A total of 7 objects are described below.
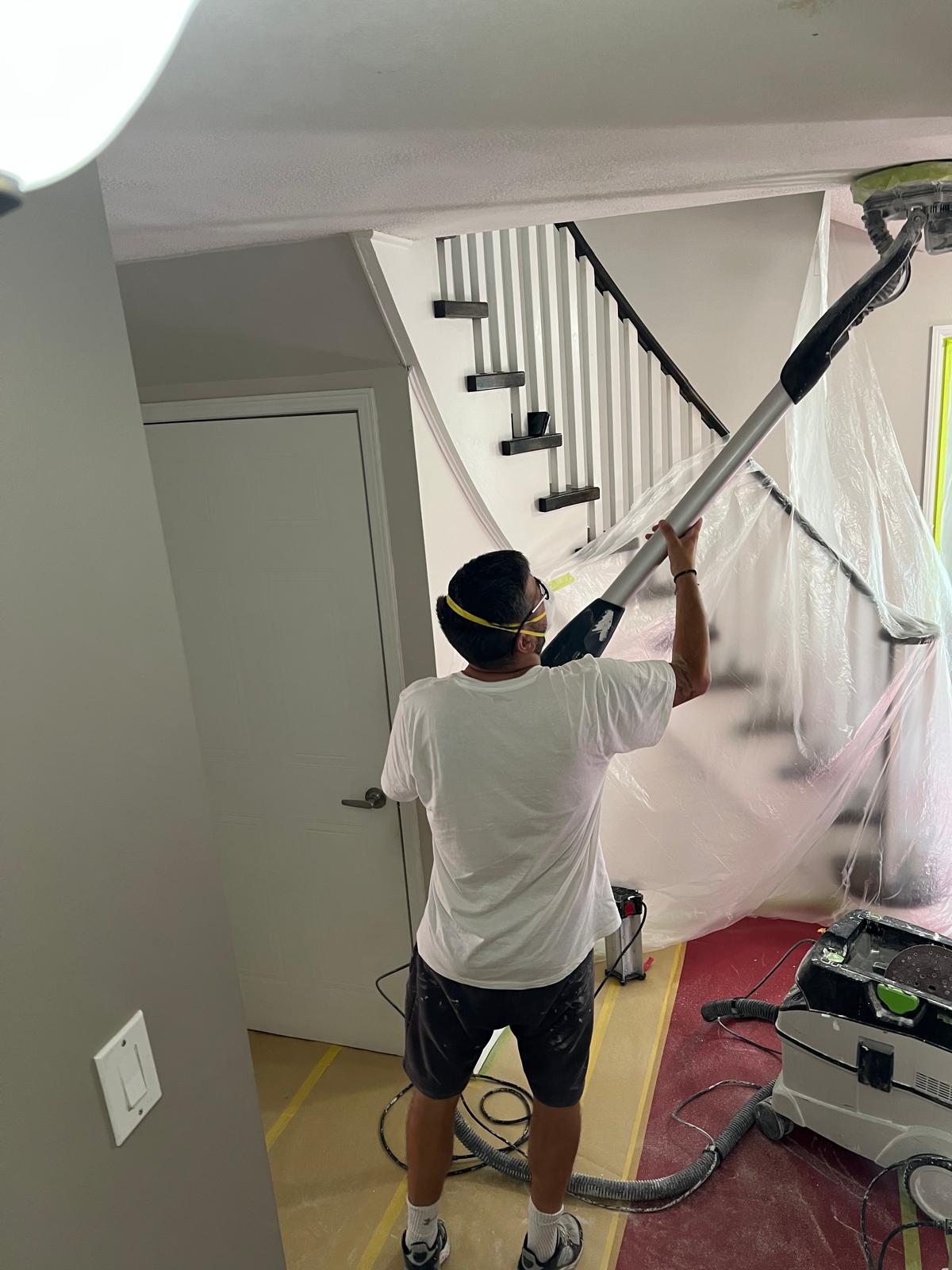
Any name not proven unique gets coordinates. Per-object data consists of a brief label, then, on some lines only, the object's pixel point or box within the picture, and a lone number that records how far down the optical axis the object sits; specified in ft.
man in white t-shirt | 5.34
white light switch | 3.19
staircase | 8.24
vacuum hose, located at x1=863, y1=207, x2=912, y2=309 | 5.09
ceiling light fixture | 1.42
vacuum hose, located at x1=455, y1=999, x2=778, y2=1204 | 6.82
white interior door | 7.74
